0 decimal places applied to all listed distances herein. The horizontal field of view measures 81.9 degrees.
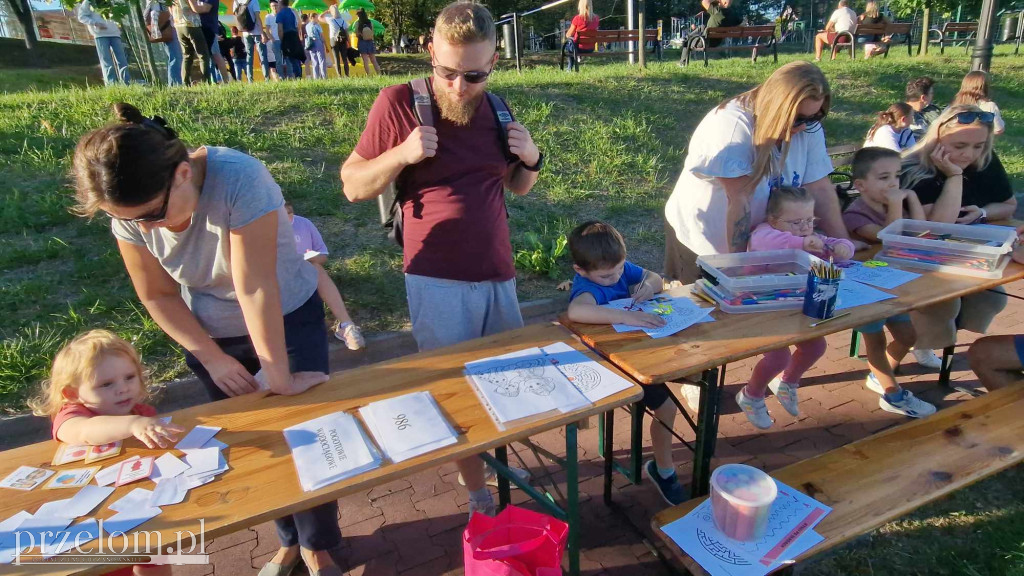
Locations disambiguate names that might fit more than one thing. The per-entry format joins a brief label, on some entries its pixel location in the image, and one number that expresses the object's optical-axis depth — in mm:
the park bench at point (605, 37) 10664
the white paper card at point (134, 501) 1362
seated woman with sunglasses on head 3041
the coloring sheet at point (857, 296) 2266
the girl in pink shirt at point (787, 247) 2561
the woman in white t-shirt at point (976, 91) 5355
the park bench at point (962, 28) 17872
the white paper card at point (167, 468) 1466
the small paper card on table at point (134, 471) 1448
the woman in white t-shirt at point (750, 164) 2439
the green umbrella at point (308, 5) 12695
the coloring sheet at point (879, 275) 2459
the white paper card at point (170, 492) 1380
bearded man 1973
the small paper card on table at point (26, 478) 1445
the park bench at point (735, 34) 10625
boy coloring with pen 2180
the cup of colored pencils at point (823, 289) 2066
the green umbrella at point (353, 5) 13320
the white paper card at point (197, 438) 1573
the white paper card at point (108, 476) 1444
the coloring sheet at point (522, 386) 1687
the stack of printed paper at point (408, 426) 1543
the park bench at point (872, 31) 12234
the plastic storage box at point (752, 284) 2270
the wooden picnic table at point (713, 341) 1896
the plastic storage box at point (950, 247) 2488
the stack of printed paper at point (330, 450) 1453
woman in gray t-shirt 1420
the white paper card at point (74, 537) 1250
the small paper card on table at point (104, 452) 1535
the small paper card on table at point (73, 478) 1446
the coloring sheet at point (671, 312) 2115
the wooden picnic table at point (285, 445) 1357
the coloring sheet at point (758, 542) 1719
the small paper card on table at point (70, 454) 1533
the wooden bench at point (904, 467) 1928
